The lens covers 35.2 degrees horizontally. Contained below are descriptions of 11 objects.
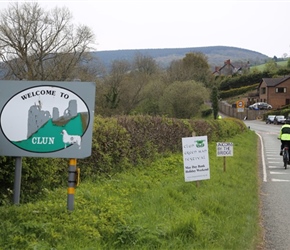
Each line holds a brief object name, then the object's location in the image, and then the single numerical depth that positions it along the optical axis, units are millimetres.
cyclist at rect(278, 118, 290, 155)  17453
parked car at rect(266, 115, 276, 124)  73106
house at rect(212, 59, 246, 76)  166700
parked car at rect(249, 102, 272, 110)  91944
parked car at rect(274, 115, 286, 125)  68012
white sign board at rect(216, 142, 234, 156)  13672
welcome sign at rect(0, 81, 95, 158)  5977
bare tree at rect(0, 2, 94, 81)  47375
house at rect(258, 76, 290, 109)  97750
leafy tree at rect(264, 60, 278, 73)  121375
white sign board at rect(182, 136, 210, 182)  9961
